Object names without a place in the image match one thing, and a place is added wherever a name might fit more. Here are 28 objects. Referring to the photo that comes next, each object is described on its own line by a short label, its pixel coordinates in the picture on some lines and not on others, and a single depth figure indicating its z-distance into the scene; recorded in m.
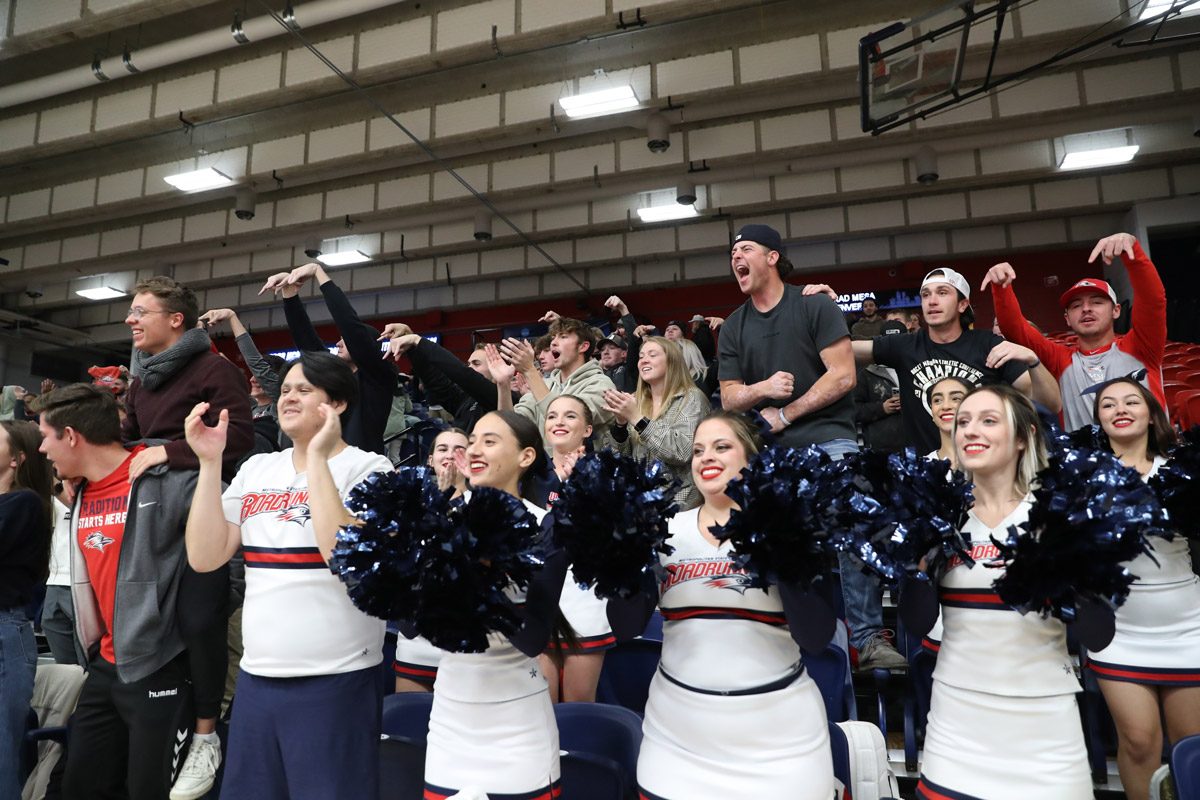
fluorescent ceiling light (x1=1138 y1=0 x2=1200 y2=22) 5.45
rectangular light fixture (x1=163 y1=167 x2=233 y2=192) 8.66
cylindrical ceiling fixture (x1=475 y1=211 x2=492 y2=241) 10.42
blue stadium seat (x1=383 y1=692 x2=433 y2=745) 2.13
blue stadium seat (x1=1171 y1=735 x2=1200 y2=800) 1.57
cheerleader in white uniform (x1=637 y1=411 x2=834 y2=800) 1.59
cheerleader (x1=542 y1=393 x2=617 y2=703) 2.34
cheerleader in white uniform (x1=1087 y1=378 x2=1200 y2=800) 2.02
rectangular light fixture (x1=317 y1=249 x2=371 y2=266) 11.50
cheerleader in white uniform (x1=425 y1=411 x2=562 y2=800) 1.64
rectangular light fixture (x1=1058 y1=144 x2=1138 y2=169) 8.56
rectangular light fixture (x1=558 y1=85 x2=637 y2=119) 7.27
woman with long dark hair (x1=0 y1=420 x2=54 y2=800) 2.40
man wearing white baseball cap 2.96
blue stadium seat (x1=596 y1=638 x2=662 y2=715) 2.52
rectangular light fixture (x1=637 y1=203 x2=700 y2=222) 10.00
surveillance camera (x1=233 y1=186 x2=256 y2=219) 9.75
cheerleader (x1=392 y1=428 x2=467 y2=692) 2.52
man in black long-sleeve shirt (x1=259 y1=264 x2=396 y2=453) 2.97
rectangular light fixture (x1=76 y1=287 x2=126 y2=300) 13.05
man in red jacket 3.11
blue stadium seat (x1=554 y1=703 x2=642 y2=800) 1.87
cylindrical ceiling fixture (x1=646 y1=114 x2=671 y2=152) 7.93
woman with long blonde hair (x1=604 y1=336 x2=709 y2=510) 2.99
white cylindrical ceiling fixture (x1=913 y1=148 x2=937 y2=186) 8.73
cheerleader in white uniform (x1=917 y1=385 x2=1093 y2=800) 1.55
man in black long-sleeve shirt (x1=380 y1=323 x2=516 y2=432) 3.24
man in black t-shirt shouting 2.70
